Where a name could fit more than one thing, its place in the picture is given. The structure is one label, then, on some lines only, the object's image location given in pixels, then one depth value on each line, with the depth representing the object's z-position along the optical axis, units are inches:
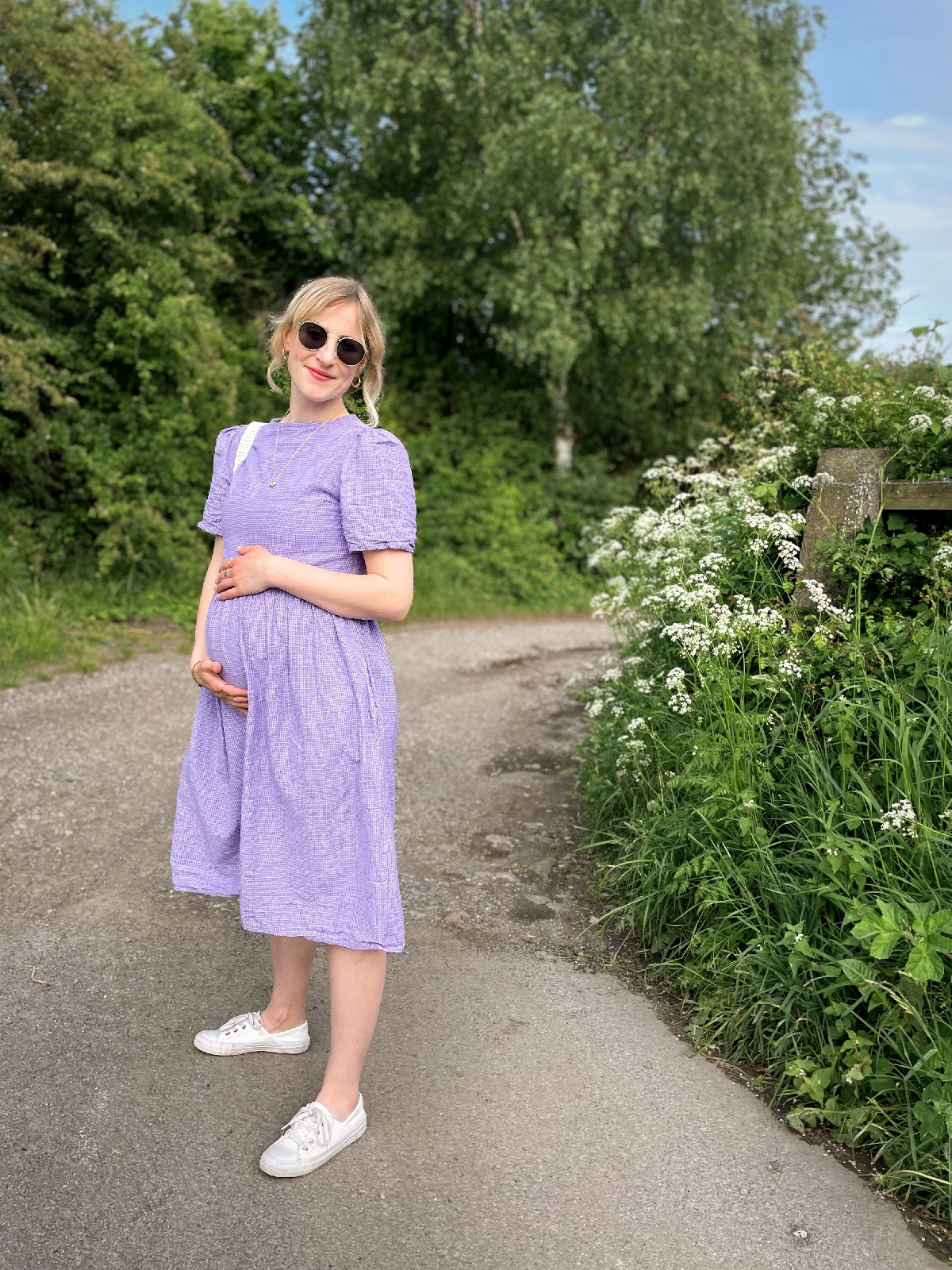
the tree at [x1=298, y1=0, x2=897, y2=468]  479.2
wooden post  146.6
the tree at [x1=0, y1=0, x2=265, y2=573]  354.0
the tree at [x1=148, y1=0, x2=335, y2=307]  509.5
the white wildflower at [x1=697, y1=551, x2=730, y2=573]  157.9
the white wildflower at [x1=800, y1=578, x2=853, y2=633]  140.6
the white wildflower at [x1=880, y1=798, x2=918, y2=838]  108.0
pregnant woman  94.3
